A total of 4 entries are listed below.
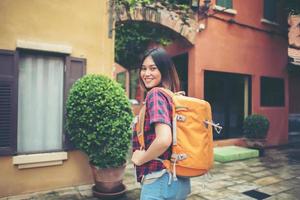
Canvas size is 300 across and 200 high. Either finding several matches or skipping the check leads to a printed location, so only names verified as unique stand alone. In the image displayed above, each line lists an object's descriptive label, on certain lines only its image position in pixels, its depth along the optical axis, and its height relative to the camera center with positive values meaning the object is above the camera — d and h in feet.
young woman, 5.92 -0.72
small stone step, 26.53 -5.06
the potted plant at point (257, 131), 29.43 -2.94
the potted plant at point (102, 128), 15.60 -1.54
